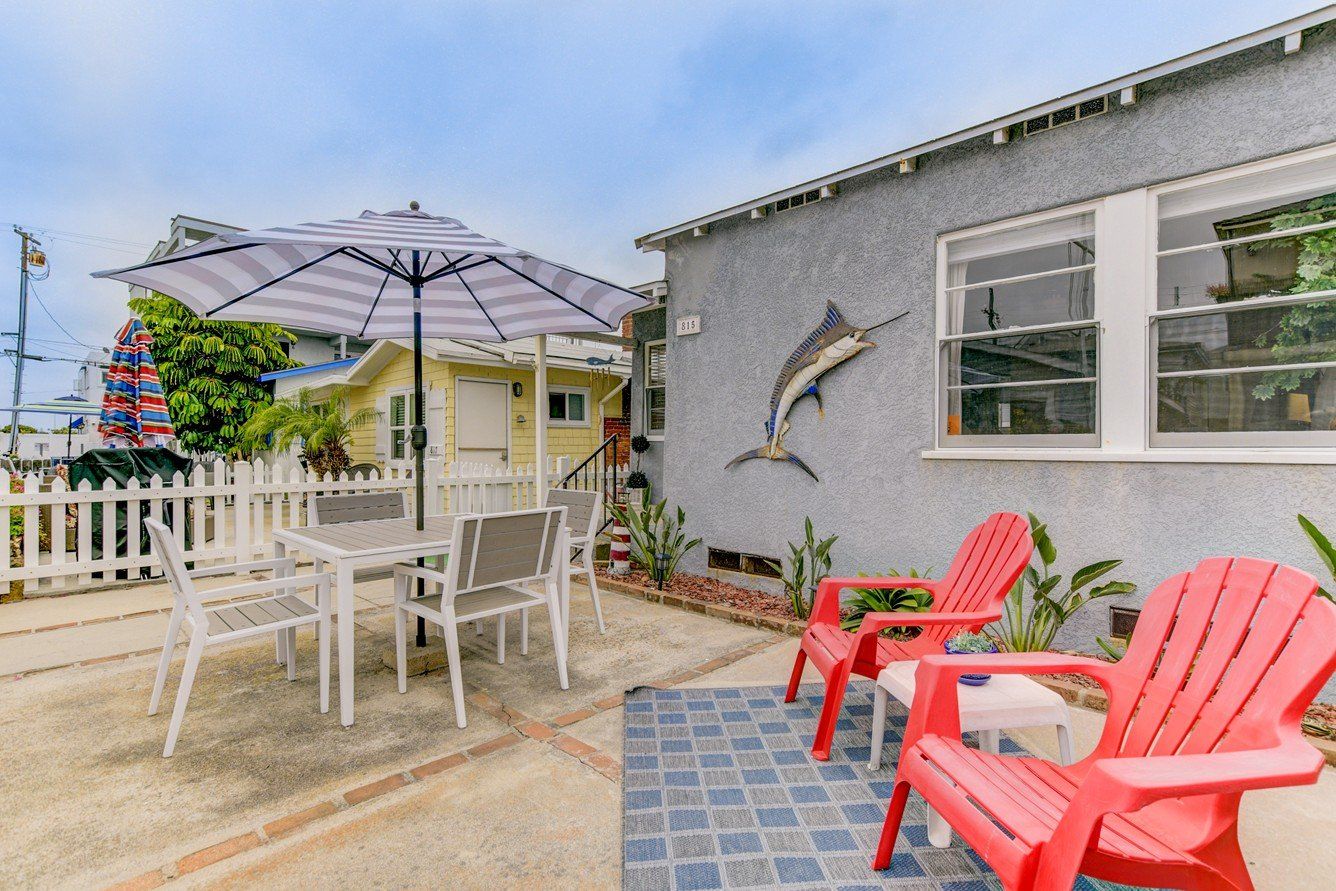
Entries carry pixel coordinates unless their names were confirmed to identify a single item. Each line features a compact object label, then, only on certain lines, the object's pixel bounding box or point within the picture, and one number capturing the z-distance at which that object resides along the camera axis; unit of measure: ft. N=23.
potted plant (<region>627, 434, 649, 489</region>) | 23.26
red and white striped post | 20.22
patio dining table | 9.71
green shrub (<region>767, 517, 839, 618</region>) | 15.53
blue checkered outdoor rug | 6.50
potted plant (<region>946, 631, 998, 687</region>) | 8.15
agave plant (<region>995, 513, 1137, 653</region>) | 11.56
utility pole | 69.97
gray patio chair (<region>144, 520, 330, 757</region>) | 9.00
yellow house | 35.50
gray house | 10.70
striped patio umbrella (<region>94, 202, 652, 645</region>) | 10.28
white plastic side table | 7.38
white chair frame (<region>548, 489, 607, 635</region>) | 15.47
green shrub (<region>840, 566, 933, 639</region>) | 13.70
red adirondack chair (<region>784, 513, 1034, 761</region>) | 8.80
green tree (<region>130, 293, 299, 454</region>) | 44.57
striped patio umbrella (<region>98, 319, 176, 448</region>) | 19.84
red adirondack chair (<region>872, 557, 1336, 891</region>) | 4.52
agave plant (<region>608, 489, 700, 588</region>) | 19.08
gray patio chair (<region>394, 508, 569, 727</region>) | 10.05
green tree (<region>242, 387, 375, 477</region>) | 37.88
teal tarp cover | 18.20
